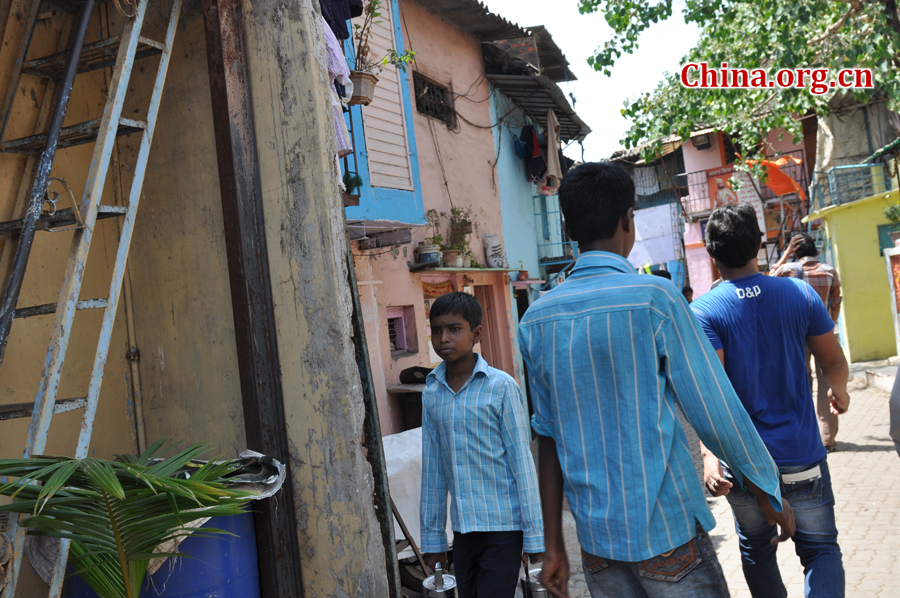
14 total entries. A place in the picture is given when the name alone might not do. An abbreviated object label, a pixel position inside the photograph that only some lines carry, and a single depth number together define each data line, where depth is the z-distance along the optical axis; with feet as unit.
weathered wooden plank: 9.51
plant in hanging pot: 20.12
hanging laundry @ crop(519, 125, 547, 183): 45.44
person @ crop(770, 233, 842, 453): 19.89
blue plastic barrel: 8.07
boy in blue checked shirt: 9.24
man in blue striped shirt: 5.68
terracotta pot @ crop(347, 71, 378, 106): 20.20
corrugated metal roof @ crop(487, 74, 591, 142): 41.34
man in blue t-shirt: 8.44
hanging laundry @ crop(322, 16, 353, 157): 12.59
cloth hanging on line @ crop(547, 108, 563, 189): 44.39
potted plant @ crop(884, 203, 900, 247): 43.11
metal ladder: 7.72
